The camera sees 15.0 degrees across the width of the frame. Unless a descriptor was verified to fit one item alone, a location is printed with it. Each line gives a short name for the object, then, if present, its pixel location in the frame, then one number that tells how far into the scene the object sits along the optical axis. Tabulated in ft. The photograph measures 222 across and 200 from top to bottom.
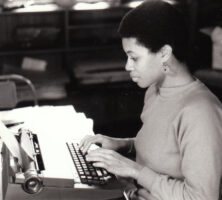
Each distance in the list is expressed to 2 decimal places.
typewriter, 7.53
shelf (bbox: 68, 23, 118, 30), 17.80
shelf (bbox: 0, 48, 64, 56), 17.10
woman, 7.36
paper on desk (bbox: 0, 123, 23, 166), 7.65
